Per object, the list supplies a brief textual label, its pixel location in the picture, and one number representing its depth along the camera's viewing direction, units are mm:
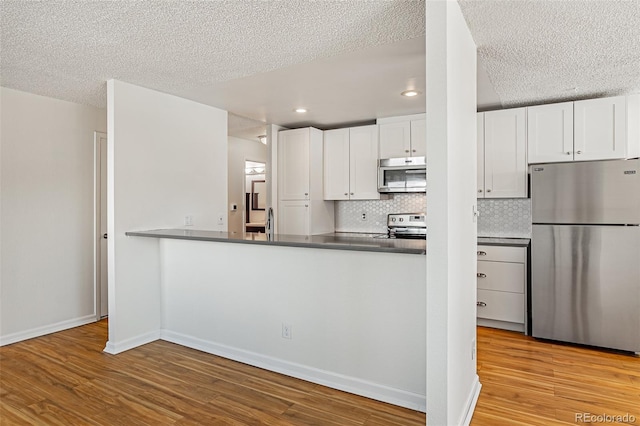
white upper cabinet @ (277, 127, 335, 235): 4988
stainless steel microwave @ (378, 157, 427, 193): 4523
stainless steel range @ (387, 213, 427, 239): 4789
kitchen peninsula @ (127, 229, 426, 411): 2326
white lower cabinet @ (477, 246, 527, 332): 3791
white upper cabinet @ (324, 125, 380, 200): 4848
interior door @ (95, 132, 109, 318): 4141
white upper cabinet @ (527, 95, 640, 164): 3498
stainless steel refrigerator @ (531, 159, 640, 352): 3262
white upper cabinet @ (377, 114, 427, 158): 4512
